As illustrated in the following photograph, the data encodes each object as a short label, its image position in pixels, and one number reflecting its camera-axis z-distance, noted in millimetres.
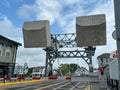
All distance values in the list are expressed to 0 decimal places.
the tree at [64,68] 61563
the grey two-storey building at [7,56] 22670
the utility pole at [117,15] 2327
